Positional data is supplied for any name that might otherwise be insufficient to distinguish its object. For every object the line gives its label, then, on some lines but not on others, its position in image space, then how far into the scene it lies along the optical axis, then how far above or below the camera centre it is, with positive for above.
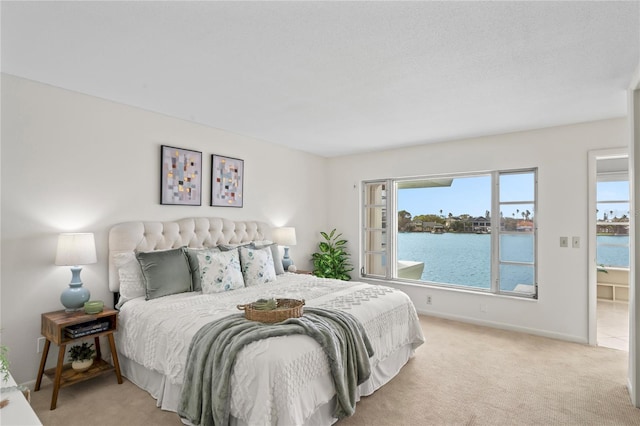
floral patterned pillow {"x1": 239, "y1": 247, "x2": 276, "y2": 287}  3.64 -0.55
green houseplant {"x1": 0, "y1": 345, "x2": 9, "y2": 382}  1.76 -0.88
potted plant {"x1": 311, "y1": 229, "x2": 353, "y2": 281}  5.42 -0.68
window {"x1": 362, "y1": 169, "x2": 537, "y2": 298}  4.36 -0.18
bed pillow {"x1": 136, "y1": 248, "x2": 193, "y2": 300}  3.02 -0.52
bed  1.89 -0.80
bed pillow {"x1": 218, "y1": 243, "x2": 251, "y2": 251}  3.82 -0.35
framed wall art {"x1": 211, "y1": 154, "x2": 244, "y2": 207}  4.12 +0.45
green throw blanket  1.96 -0.88
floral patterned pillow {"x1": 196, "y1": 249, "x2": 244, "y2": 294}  3.24 -0.55
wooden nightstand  2.51 -0.97
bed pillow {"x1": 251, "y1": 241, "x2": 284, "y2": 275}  4.18 -0.47
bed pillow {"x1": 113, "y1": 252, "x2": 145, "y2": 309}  3.04 -0.56
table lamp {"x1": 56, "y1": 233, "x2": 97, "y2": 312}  2.68 -0.35
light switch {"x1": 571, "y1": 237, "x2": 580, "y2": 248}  3.88 -0.25
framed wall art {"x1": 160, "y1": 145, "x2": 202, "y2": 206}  3.63 +0.44
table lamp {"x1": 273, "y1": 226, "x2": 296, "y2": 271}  4.71 -0.31
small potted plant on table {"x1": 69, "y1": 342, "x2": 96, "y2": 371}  2.71 -1.16
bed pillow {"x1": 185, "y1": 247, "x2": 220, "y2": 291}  3.32 -0.51
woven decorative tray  2.29 -0.66
